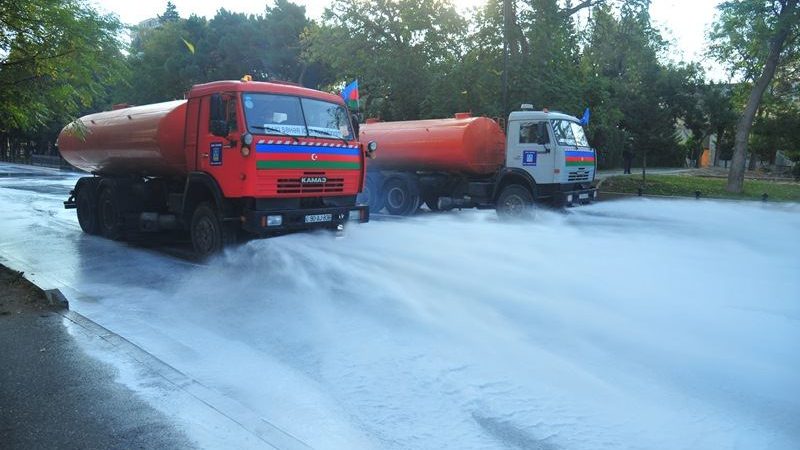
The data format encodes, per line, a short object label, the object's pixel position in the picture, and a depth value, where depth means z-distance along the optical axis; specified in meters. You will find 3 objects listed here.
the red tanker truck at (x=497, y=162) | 14.39
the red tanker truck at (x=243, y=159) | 8.48
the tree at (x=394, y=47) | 26.14
